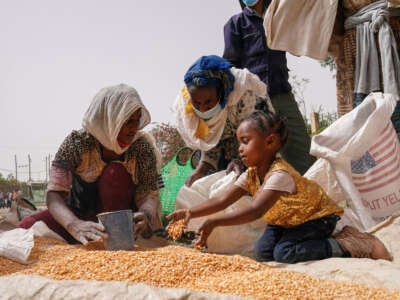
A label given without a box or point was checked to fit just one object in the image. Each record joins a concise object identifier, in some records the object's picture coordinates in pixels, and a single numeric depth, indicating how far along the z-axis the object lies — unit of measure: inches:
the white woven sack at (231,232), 128.8
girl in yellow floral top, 102.9
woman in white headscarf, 126.7
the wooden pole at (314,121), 301.8
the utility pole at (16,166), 1843.1
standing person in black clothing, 160.1
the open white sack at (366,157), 123.1
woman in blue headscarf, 145.2
